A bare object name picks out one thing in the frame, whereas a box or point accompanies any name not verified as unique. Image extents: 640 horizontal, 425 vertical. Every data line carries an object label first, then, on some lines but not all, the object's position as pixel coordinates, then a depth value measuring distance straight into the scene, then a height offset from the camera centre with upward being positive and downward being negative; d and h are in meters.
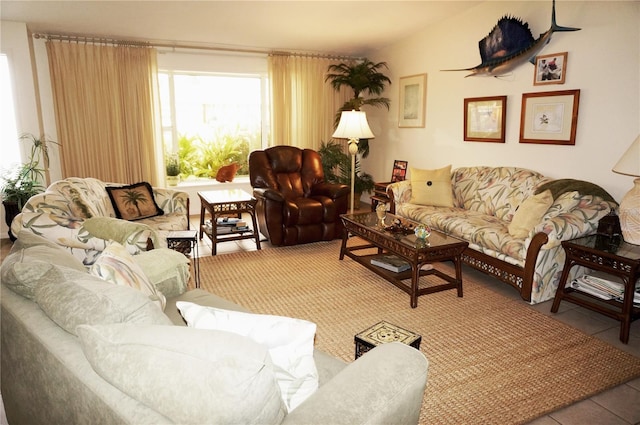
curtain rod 5.14 +1.34
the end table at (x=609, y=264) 2.60 -0.81
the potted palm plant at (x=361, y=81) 6.34 +0.93
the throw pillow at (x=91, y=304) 1.20 -0.48
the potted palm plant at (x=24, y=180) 4.65 -0.42
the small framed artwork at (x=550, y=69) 3.82 +0.67
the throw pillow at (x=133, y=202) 3.80 -0.55
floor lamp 4.76 +0.18
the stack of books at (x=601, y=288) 2.79 -1.02
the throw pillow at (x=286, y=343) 1.21 -0.59
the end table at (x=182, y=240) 3.19 -0.76
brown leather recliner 4.57 -0.64
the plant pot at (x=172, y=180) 6.32 -0.57
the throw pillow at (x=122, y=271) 1.66 -0.53
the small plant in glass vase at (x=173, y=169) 6.30 -0.41
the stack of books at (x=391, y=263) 3.43 -1.03
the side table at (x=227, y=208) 4.24 -0.70
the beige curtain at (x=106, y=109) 5.27 +0.45
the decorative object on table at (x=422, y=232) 3.25 -0.72
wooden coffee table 3.10 -0.85
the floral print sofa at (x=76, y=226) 2.56 -0.52
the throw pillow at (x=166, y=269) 2.13 -0.67
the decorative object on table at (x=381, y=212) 3.74 -0.64
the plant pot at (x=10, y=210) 4.66 -0.76
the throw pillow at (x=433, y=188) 4.59 -0.52
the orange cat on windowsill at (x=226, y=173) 6.57 -0.49
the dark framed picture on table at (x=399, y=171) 6.01 -0.43
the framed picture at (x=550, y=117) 3.77 +0.22
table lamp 2.60 -0.41
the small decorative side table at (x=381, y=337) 1.92 -0.92
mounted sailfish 4.02 +0.95
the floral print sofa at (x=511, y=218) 3.12 -0.73
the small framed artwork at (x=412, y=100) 5.62 +0.57
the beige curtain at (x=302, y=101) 6.46 +0.66
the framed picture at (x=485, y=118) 4.48 +0.25
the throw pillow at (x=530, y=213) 3.32 -0.59
